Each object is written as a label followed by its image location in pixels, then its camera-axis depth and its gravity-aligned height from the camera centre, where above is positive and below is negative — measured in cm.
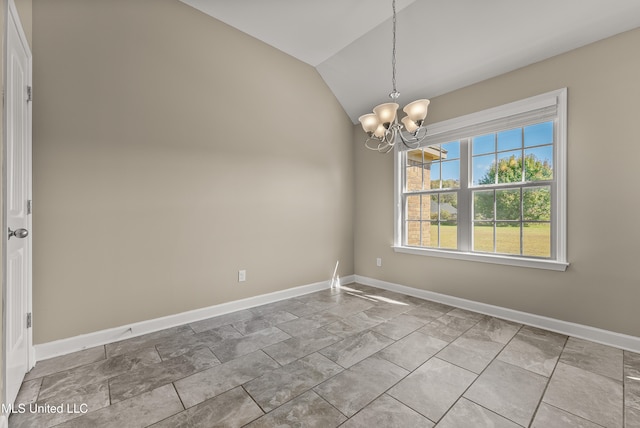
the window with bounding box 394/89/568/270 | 263 +27
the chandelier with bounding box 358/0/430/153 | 195 +69
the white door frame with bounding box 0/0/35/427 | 140 +7
